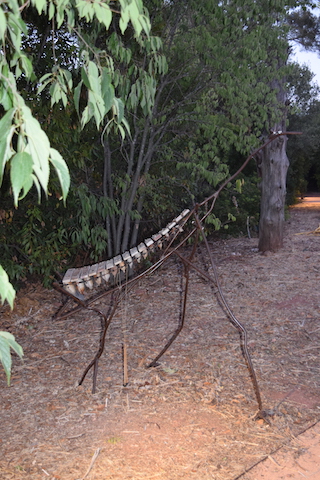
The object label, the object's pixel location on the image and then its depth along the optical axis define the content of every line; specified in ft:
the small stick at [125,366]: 11.73
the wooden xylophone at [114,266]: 11.44
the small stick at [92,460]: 8.11
